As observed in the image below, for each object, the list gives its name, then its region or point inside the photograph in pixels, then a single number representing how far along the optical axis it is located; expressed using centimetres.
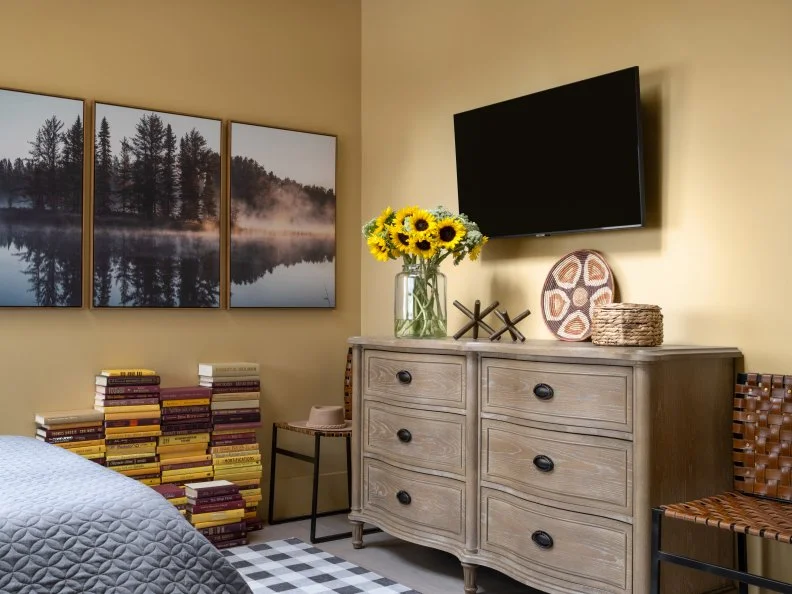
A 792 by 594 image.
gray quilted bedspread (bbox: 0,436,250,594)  159
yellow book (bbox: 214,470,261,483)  388
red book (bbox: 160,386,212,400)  379
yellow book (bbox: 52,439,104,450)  350
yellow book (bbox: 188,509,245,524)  365
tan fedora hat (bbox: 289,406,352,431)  393
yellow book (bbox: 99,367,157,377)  364
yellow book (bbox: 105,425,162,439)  360
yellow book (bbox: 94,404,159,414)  360
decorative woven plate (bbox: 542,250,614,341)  322
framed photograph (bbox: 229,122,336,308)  414
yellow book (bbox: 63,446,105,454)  353
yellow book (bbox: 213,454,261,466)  388
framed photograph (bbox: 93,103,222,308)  377
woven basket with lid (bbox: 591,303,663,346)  272
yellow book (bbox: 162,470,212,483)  376
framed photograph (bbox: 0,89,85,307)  353
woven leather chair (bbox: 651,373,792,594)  233
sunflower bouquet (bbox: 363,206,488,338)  345
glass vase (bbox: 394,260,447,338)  353
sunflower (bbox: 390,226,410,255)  349
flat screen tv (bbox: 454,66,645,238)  304
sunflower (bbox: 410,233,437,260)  343
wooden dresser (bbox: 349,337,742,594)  251
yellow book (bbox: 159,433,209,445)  378
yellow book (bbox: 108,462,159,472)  362
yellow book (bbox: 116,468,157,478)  364
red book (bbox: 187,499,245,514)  365
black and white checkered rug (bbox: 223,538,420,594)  315
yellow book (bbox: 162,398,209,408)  378
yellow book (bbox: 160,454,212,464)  376
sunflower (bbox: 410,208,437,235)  345
